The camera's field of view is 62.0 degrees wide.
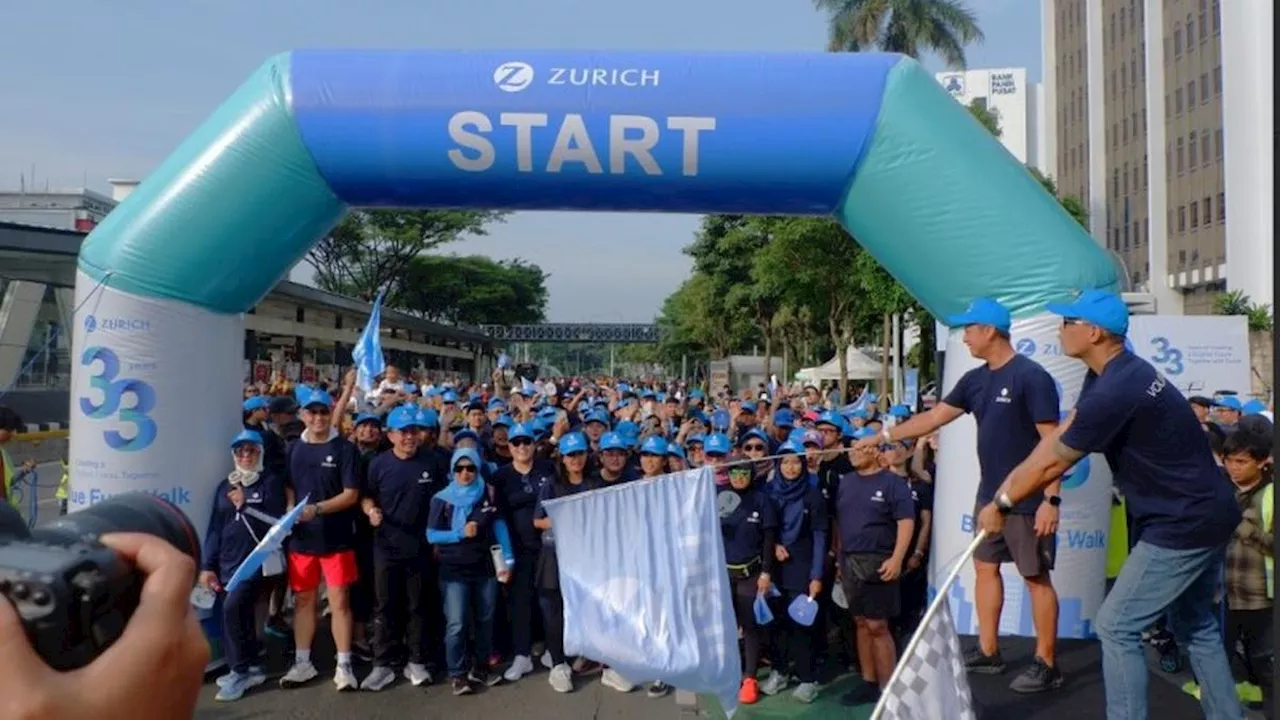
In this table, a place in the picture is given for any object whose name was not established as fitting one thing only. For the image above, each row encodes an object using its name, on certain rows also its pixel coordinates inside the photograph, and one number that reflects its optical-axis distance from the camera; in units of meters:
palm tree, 23.34
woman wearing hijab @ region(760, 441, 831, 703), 5.72
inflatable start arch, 5.66
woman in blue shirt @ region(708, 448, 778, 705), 5.70
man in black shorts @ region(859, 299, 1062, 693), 4.95
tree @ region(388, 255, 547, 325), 45.19
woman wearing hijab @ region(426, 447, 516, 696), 5.78
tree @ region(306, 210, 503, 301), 35.22
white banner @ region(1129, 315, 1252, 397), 9.61
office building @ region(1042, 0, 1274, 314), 34.72
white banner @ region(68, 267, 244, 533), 5.80
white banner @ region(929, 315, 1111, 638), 5.72
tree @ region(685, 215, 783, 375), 29.62
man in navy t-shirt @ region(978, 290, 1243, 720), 3.74
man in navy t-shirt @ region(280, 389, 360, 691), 5.81
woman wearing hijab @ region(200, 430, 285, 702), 5.77
